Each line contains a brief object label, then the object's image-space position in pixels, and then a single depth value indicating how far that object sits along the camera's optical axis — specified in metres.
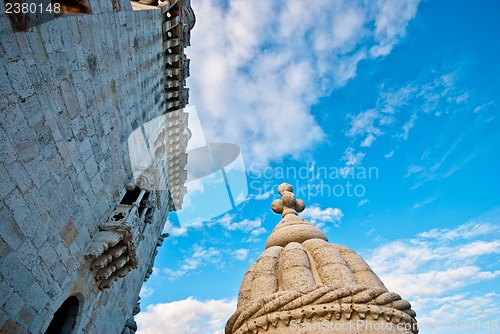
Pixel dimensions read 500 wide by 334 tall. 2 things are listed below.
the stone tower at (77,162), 4.18
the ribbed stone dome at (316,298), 2.56
